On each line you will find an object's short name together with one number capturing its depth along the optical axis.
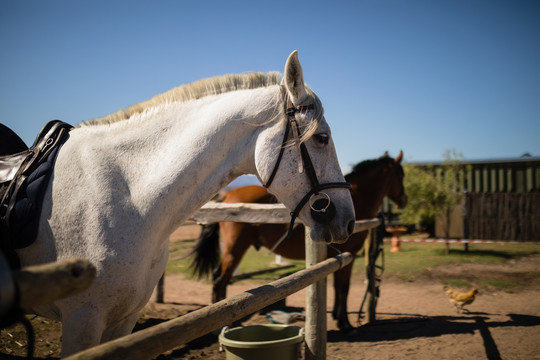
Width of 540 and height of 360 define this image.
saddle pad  1.61
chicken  5.71
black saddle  1.61
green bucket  2.51
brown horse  5.36
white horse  1.61
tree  14.13
